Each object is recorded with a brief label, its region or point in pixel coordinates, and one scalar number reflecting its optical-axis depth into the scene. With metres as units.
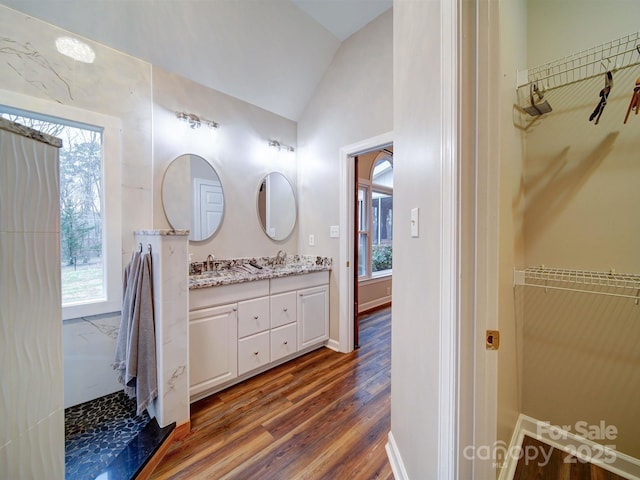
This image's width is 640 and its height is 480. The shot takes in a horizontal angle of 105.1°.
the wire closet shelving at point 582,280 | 1.22
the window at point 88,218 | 1.66
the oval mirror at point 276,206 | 2.71
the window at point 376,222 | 4.03
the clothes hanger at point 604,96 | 1.15
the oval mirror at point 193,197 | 2.11
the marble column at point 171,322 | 1.43
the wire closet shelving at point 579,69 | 1.22
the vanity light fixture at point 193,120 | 2.13
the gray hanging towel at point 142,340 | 1.43
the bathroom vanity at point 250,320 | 1.78
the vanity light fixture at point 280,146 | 2.76
